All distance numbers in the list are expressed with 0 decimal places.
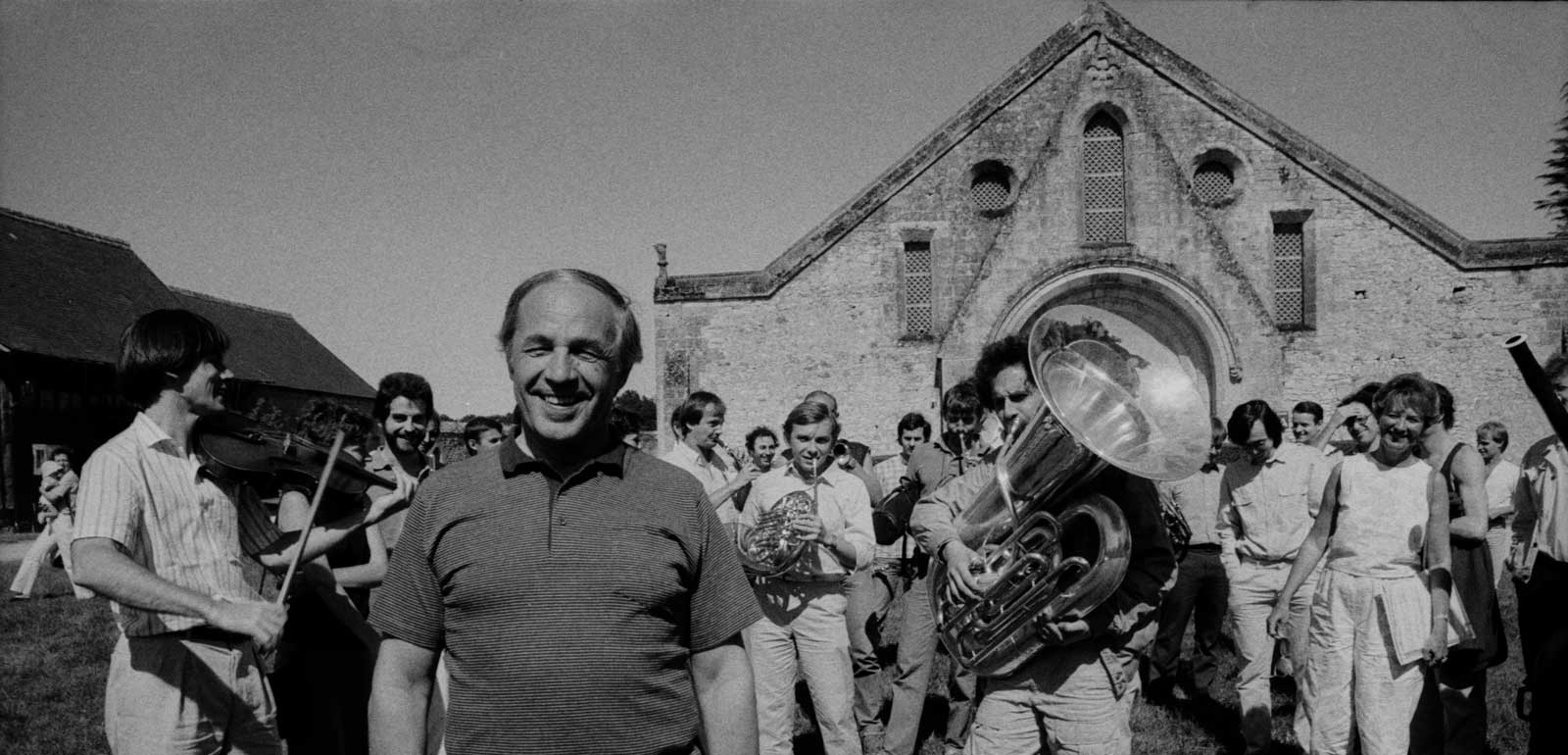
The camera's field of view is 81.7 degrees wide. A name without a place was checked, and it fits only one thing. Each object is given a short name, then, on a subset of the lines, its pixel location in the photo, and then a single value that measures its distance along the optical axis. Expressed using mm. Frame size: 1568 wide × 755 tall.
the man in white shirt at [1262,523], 6273
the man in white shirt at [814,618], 5531
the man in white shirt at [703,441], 7148
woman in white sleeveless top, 4805
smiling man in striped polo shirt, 2088
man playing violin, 2793
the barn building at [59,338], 25250
